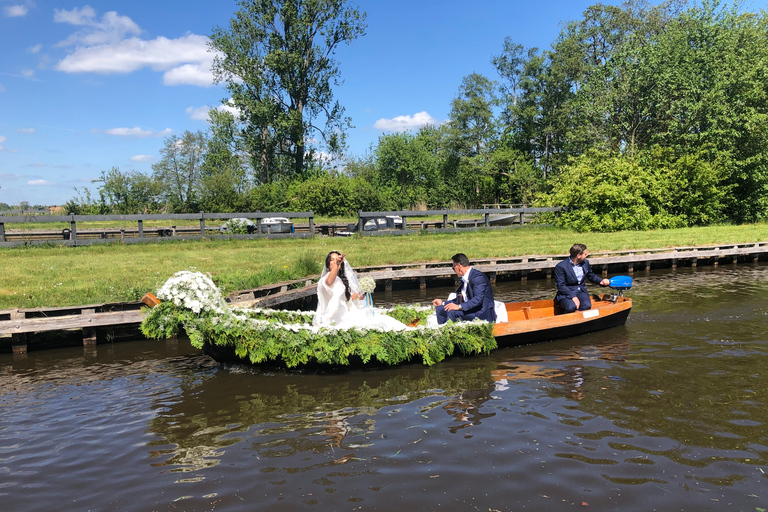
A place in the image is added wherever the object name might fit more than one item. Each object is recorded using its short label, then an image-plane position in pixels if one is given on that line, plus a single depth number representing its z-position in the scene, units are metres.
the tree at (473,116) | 51.44
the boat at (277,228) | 24.97
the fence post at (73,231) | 20.58
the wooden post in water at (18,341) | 9.46
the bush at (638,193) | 27.86
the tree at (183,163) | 62.38
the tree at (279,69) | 44.59
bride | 8.70
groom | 9.16
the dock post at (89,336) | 9.97
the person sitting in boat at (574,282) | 10.55
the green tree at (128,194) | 37.03
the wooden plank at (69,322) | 9.24
